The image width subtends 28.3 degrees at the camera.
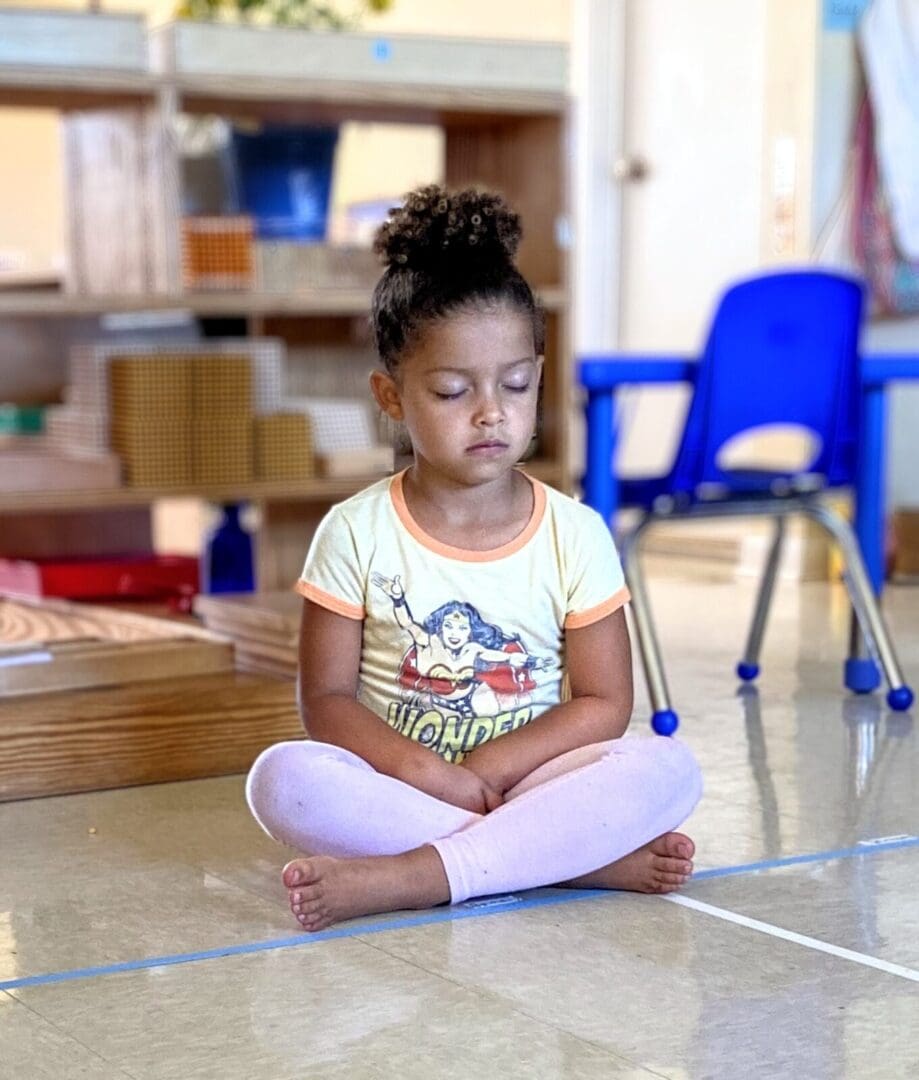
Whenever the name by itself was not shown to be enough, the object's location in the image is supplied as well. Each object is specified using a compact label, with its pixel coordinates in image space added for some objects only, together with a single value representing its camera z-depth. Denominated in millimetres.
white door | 5137
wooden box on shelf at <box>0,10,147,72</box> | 3191
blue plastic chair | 2838
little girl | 1766
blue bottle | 4129
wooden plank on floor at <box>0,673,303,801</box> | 2266
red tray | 3449
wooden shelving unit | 3289
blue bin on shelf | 3818
